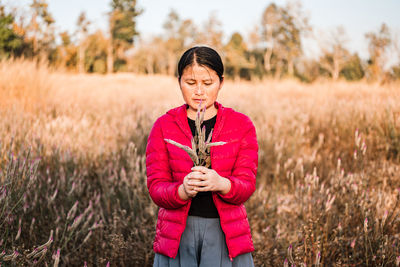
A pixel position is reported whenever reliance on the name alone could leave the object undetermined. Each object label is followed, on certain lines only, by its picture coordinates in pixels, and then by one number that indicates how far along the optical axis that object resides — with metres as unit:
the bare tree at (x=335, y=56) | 30.31
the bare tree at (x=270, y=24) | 45.84
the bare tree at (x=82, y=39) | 35.44
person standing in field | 1.40
